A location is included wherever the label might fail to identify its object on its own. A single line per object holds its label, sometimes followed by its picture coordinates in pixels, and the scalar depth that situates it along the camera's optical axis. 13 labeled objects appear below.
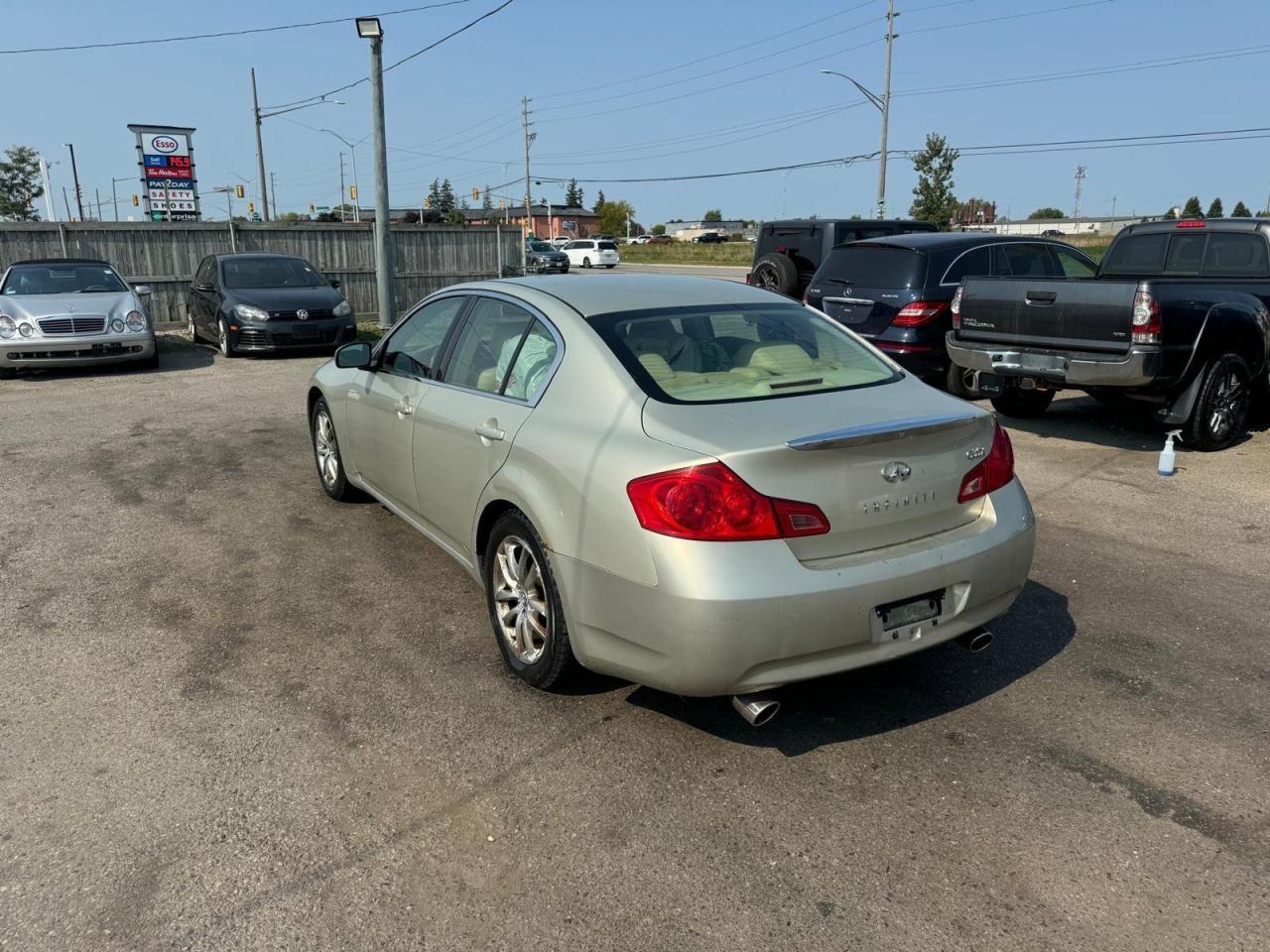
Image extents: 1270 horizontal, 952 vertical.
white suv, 50.92
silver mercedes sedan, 11.81
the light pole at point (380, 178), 15.02
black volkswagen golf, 13.70
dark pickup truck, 7.11
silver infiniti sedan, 3.02
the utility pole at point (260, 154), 41.84
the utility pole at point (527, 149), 73.66
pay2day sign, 21.45
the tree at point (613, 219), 123.56
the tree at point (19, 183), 67.69
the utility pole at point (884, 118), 36.53
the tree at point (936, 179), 42.88
